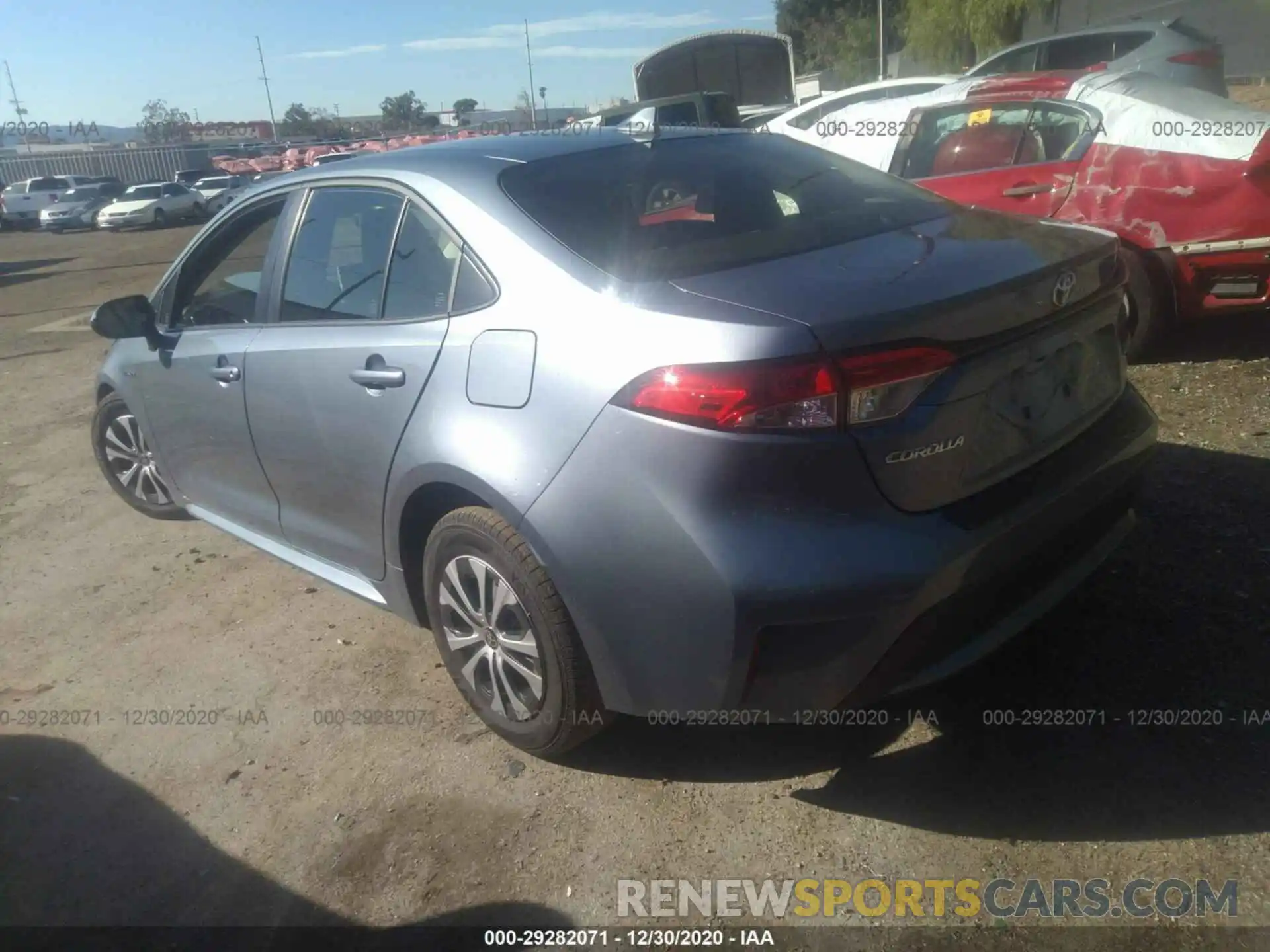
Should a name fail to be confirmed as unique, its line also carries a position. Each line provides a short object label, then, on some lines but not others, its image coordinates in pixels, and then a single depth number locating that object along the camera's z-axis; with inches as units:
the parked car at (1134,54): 357.7
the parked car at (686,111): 431.5
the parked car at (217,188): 1257.4
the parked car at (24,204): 1387.8
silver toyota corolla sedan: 86.5
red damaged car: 192.9
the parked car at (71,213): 1289.4
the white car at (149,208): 1192.8
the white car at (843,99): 387.9
